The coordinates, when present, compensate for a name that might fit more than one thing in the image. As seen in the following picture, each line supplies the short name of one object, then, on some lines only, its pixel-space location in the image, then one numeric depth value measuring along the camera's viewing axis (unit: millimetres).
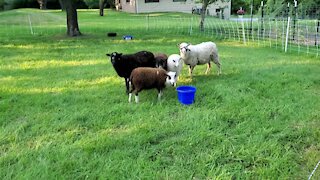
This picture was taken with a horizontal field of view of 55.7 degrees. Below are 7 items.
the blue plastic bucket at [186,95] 5353
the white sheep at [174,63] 6398
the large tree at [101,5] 33319
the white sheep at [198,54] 6957
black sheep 5879
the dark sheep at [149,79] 5379
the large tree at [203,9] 17678
